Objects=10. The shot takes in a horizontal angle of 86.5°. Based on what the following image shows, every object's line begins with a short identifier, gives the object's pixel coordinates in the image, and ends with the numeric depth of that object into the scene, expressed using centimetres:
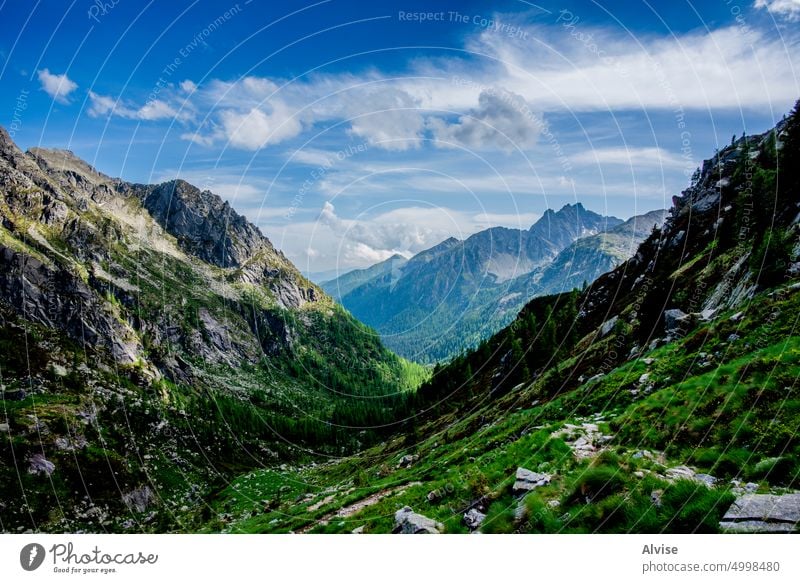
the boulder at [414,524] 1318
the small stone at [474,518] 1279
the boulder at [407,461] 4292
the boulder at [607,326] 5388
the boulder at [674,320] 2955
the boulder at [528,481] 1309
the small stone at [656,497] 1005
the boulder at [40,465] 6975
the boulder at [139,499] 7631
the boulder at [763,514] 862
